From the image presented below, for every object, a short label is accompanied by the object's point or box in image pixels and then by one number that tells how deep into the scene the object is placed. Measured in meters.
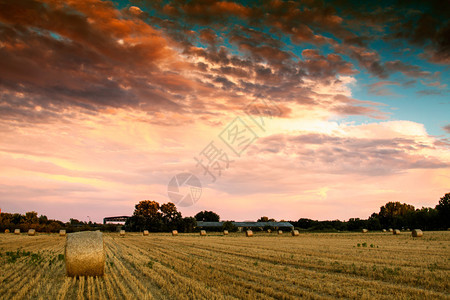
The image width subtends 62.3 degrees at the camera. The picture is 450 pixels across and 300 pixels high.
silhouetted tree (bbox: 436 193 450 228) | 104.50
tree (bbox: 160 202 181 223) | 108.75
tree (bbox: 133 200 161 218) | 128.00
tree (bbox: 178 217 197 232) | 96.94
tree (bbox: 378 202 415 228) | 172.34
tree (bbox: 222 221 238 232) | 96.56
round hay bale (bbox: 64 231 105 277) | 14.73
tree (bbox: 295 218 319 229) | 152.62
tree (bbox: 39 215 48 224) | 111.71
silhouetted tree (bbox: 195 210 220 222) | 178.75
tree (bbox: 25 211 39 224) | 118.76
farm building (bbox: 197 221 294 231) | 124.86
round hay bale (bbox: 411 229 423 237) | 47.25
